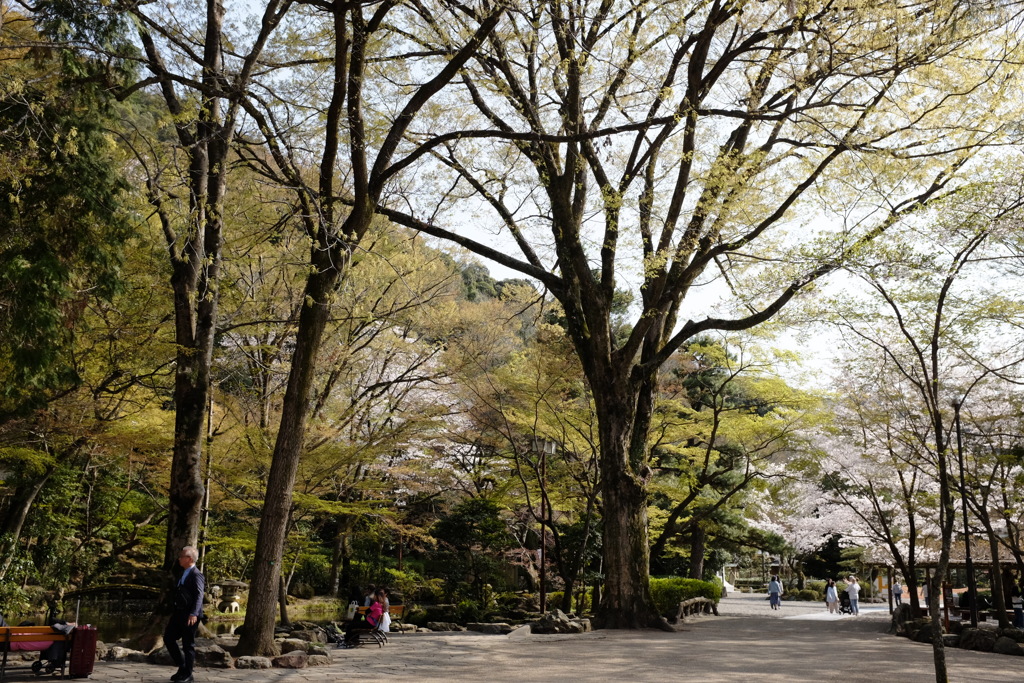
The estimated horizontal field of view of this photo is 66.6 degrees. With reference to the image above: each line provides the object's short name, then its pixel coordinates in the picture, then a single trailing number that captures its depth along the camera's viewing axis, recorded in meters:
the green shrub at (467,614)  16.98
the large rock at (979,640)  13.30
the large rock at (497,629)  13.83
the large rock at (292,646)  8.80
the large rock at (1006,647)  12.65
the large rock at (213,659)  7.89
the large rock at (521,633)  12.15
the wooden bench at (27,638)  6.81
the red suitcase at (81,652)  6.83
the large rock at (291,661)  8.02
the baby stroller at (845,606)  26.47
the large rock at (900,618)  16.83
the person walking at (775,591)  26.70
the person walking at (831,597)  25.10
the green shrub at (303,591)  23.00
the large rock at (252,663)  7.86
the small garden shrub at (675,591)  20.56
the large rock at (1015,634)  13.53
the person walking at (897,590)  24.86
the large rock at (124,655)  8.42
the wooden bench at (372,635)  11.12
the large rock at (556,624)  12.82
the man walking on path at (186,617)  6.82
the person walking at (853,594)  25.17
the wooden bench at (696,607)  18.70
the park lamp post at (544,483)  16.08
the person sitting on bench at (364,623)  11.03
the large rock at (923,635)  14.38
